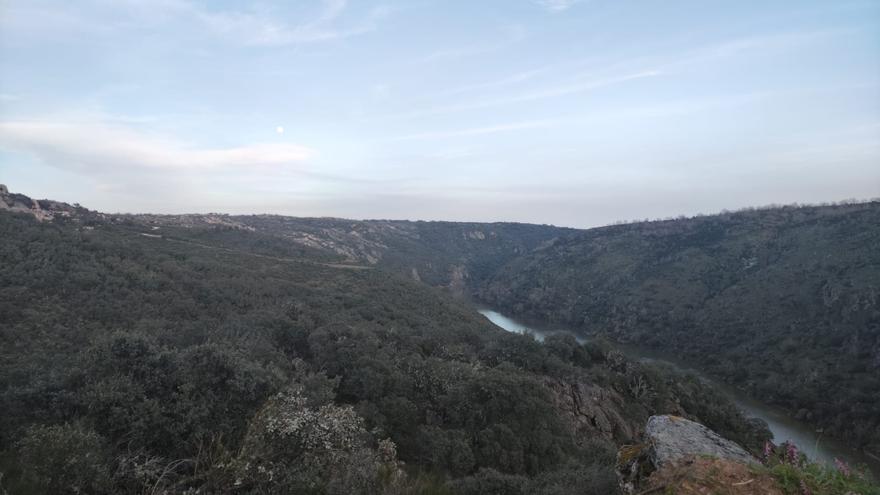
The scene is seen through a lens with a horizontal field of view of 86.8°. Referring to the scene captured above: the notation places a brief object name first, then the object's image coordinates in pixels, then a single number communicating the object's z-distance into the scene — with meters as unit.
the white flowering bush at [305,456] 5.64
